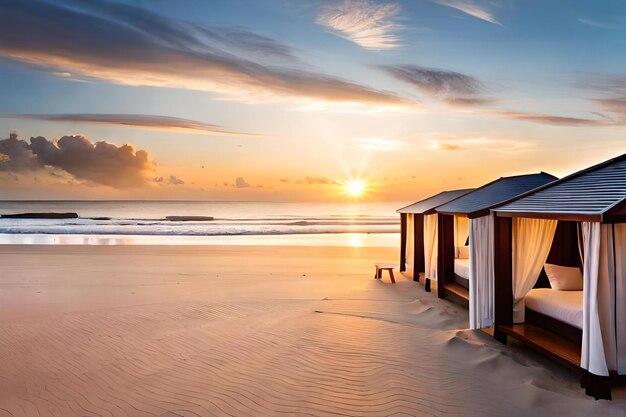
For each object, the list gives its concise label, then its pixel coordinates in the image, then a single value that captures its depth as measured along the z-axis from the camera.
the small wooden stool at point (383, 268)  11.67
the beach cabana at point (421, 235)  10.86
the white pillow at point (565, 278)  6.97
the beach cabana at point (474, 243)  6.90
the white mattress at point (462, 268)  9.26
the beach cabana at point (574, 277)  4.39
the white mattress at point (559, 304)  5.28
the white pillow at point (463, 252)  11.05
